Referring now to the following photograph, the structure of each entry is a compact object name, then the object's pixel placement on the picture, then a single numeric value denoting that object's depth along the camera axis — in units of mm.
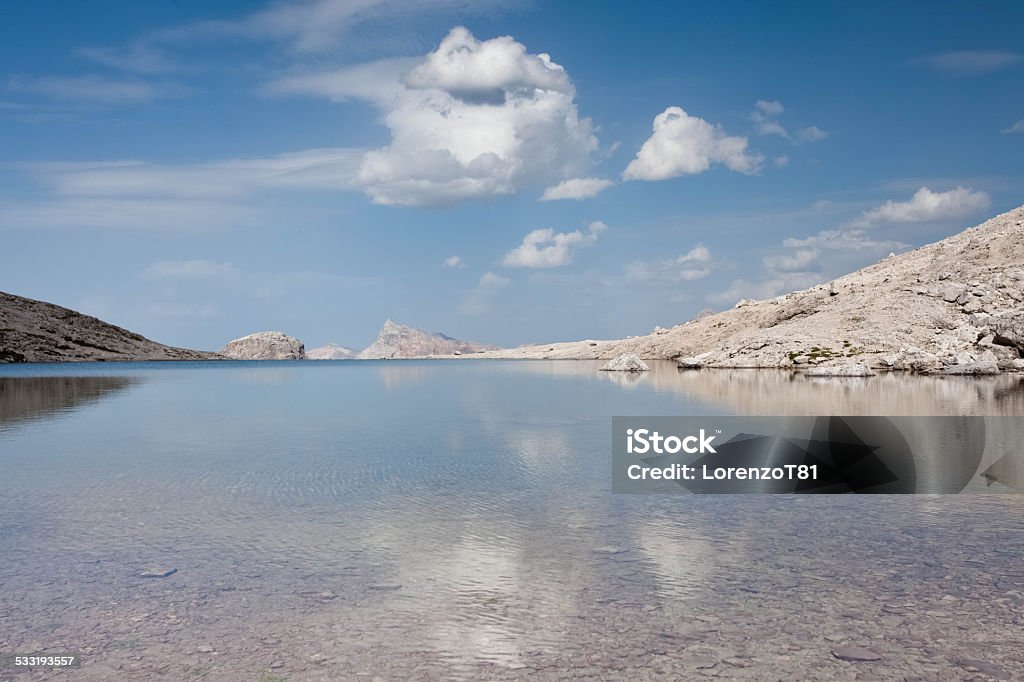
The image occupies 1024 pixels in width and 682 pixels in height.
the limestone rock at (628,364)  114062
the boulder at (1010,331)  88600
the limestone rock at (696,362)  134875
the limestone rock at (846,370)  86625
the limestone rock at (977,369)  84250
